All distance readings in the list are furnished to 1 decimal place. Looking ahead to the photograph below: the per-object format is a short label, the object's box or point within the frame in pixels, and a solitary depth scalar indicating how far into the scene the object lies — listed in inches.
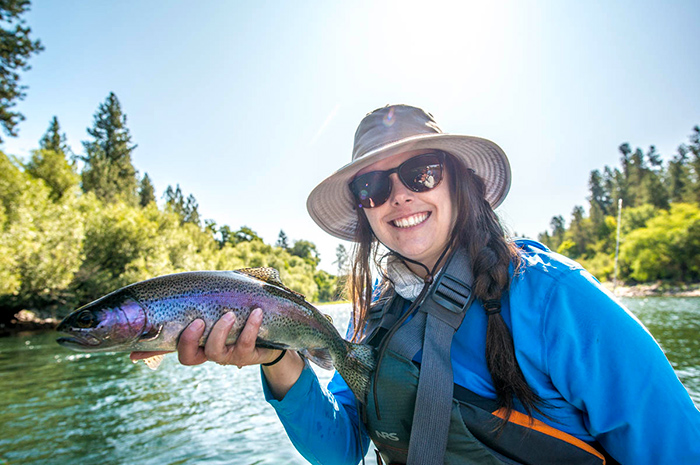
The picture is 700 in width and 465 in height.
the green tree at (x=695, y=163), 2800.2
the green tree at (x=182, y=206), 3362.0
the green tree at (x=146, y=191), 2906.0
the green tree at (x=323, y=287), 4552.2
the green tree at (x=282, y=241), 5433.1
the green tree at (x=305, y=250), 5349.4
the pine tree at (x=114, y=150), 2427.3
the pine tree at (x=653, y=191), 3181.6
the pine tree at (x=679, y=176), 3061.0
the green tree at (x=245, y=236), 4697.3
